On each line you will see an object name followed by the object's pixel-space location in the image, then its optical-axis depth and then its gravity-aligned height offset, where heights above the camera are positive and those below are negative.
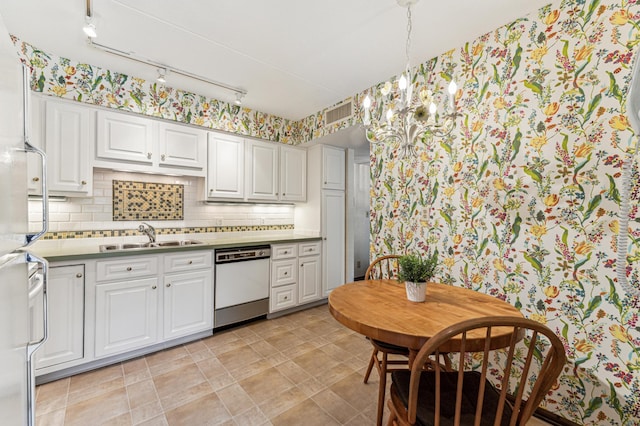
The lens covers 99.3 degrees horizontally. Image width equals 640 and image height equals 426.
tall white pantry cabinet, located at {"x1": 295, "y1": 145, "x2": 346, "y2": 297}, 3.85 +0.06
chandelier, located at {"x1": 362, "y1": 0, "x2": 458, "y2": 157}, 1.55 +0.58
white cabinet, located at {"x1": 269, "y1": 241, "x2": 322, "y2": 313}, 3.36 -0.81
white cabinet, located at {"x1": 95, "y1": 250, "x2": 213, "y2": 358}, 2.25 -0.80
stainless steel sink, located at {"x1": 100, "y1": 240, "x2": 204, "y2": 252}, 2.57 -0.34
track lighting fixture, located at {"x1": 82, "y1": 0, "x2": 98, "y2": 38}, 1.78 +1.29
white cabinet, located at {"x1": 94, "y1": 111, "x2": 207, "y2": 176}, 2.52 +0.67
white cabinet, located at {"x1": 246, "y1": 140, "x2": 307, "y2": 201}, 3.49 +0.55
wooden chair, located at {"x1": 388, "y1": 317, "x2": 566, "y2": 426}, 0.94 -0.72
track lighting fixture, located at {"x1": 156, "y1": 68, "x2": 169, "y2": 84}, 2.56 +1.31
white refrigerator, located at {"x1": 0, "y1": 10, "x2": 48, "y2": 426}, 0.67 -0.10
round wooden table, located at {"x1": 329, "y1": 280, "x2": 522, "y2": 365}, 1.10 -0.49
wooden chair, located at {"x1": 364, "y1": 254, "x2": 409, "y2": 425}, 1.56 -0.90
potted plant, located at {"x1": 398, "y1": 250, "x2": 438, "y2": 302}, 1.51 -0.35
